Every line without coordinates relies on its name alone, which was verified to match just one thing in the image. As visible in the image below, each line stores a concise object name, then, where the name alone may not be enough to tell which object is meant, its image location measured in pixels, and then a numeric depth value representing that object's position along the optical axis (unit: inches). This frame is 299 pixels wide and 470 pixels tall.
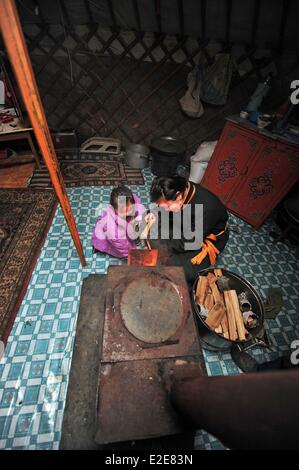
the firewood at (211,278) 94.4
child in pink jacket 99.3
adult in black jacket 90.0
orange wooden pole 41.9
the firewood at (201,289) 90.3
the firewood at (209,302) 90.3
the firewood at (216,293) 90.7
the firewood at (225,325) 84.3
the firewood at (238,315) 83.4
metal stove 44.9
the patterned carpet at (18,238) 95.4
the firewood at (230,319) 83.4
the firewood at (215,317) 85.2
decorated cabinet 122.0
